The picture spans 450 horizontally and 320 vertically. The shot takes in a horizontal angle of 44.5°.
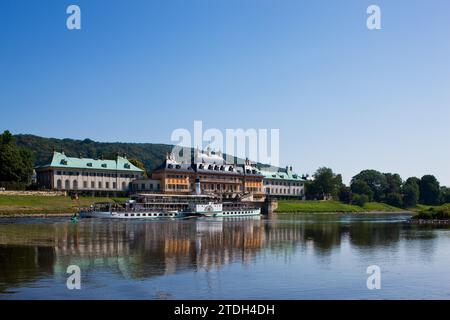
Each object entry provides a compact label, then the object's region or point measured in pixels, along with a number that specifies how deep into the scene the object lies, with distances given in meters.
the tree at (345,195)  152.12
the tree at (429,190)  177.75
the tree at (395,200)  165.12
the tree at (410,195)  166.38
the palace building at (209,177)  121.81
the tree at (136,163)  133.80
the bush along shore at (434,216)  79.88
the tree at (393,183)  171.25
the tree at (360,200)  150.62
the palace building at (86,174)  108.00
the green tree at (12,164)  95.69
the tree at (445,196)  180.94
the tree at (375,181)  171.84
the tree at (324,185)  147.50
